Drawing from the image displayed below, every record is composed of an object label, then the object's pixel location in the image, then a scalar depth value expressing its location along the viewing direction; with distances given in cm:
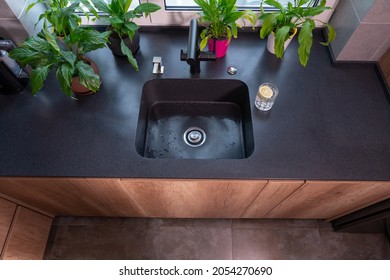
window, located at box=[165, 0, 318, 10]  111
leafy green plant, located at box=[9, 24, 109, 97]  78
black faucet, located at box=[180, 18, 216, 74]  87
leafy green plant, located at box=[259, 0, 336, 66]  85
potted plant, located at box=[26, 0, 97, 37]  80
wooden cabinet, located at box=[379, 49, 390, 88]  99
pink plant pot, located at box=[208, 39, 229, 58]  102
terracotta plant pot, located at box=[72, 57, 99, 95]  92
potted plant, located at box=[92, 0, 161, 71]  90
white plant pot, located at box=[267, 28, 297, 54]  104
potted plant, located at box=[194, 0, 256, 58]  91
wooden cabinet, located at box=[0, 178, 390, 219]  86
